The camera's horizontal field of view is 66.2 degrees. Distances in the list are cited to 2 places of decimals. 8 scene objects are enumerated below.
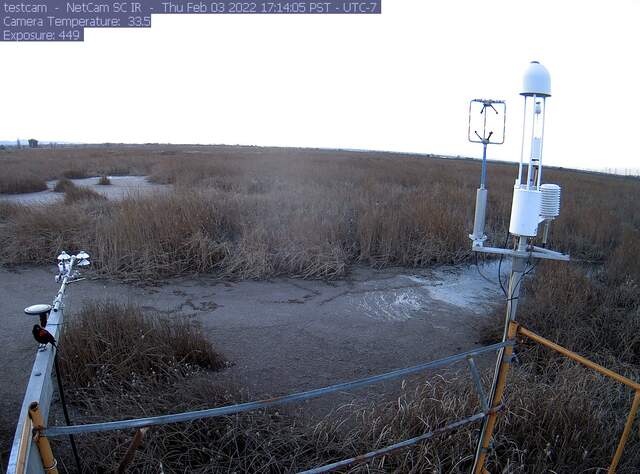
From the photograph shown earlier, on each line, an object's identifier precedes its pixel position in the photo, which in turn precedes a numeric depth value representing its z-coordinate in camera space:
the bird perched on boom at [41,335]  1.81
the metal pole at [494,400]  2.30
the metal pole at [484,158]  2.93
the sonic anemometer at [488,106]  2.91
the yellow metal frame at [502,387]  2.10
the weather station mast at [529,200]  2.83
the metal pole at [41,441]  1.45
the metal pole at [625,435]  2.11
